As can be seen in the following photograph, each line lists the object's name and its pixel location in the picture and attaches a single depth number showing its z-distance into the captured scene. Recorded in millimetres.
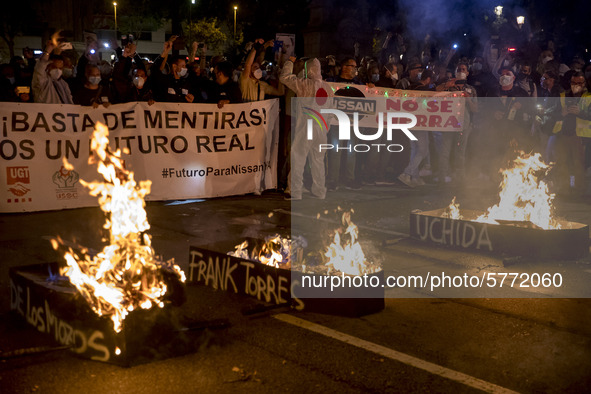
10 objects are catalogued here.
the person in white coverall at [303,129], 11276
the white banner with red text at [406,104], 12727
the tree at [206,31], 63050
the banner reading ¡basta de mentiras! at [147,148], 9930
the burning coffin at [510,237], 7789
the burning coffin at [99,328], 4605
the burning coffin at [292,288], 5719
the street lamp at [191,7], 56125
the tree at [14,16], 45500
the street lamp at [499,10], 30941
